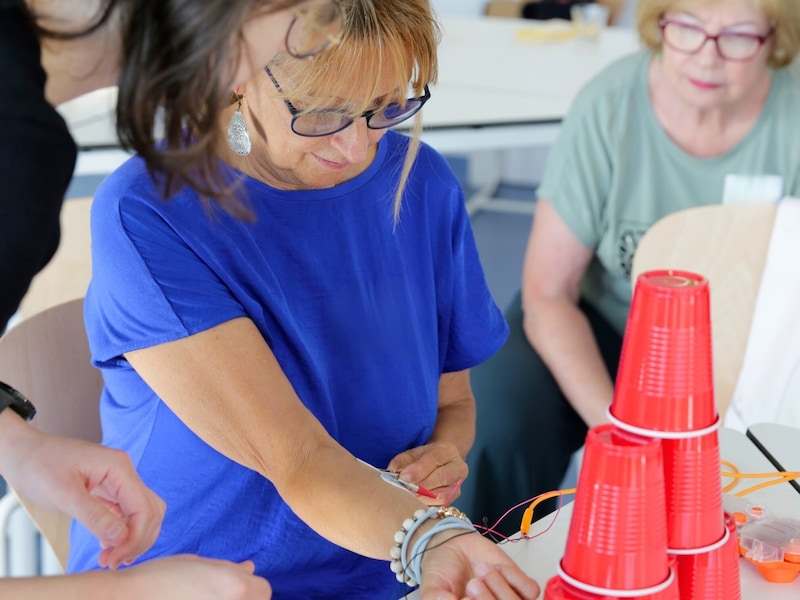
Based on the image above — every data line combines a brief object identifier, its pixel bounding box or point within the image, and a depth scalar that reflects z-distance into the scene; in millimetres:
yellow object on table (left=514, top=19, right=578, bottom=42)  3867
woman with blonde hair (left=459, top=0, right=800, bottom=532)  1894
